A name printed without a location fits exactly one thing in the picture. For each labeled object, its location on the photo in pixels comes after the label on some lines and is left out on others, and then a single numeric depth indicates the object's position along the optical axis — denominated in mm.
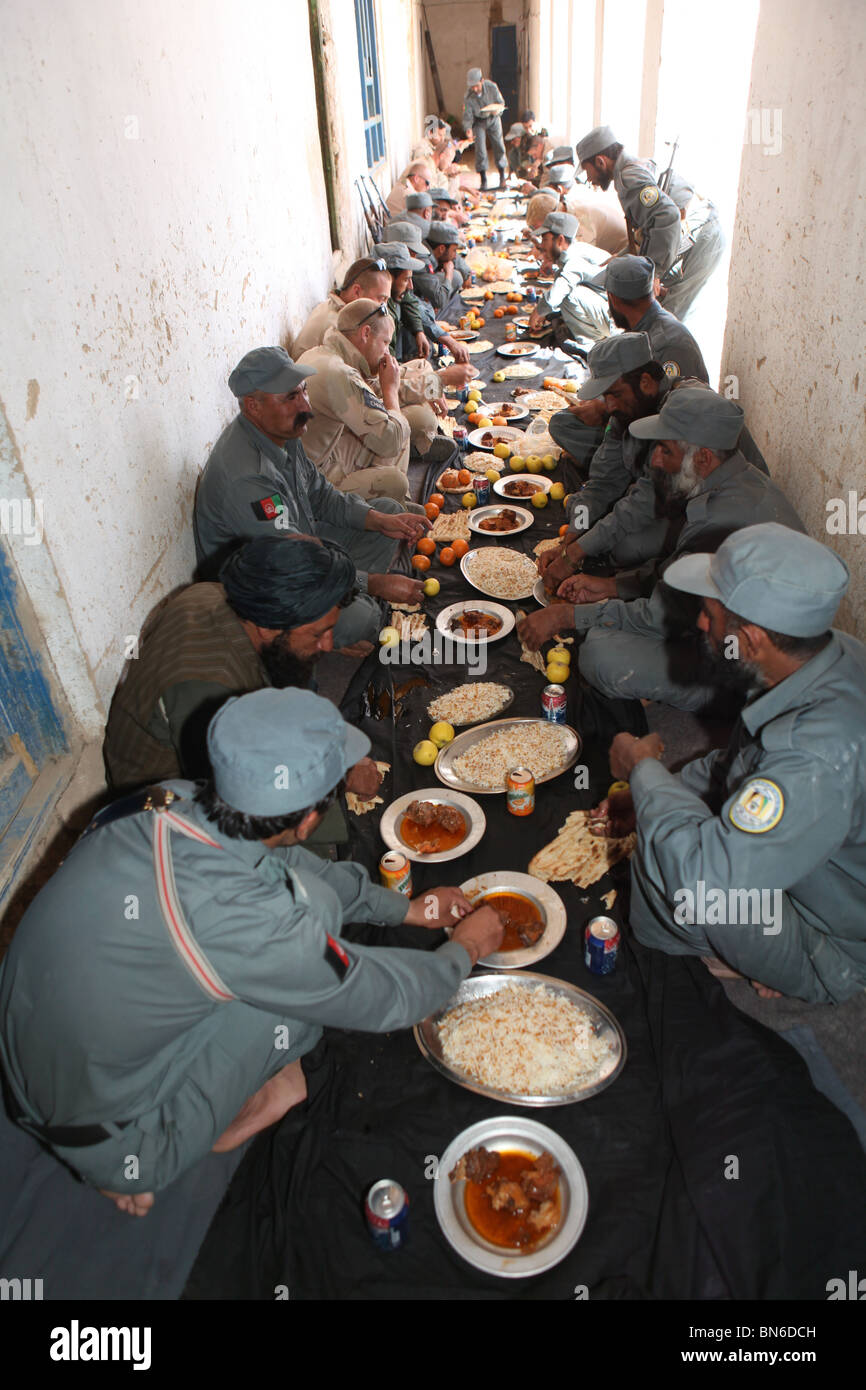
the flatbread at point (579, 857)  3076
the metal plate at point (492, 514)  5414
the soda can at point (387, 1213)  2059
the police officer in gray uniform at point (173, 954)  1818
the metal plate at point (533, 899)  2732
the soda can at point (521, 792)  3244
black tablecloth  2088
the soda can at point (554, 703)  3721
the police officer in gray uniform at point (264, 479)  4020
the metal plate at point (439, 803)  3135
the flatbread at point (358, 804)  3459
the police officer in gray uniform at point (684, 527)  3699
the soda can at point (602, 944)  2686
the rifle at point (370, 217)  10528
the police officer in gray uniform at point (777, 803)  2160
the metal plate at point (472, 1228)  2043
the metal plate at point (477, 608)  4379
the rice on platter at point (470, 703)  3885
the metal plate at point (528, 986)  2365
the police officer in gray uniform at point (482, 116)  17906
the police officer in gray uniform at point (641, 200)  6809
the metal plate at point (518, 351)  8594
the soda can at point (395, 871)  2896
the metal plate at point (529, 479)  5930
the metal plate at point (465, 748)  3454
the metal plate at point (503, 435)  6707
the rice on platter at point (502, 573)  4801
